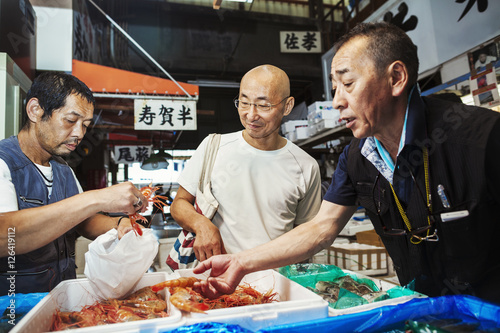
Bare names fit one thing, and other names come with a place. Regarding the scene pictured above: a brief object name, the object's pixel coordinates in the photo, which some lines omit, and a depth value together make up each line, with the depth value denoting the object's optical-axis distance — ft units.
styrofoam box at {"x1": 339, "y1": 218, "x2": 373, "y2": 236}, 14.47
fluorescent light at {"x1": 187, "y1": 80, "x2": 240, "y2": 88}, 26.91
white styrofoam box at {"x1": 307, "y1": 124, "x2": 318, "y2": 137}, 15.87
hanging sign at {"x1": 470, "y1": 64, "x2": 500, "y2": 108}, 10.90
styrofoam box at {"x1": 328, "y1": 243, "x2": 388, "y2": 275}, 10.80
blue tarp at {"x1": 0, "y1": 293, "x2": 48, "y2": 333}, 3.44
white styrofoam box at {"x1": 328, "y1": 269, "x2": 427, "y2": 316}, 3.48
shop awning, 13.08
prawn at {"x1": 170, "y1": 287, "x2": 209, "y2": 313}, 3.32
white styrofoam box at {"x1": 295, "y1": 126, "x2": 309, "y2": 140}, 17.26
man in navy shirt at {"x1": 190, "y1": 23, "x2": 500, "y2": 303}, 3.88
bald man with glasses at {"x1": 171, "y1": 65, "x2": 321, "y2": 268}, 6.42
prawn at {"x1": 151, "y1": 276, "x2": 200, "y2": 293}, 4.34
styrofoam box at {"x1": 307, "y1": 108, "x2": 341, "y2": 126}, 14.49
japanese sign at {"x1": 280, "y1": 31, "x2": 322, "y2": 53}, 25.39
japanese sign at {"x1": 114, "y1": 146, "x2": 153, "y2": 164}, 27.96
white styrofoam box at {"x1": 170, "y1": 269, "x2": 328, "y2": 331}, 3.20
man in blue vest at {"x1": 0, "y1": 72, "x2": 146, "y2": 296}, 4.25
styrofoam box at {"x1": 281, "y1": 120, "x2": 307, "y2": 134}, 17.98
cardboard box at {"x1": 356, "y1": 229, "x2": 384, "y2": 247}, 12.10
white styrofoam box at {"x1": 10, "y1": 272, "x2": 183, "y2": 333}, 2.91
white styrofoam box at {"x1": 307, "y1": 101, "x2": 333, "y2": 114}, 14.87
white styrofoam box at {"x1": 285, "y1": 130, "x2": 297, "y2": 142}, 17.89
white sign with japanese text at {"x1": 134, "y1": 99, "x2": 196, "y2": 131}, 15.21
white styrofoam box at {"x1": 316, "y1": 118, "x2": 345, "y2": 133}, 14.34
